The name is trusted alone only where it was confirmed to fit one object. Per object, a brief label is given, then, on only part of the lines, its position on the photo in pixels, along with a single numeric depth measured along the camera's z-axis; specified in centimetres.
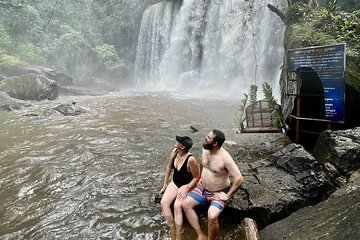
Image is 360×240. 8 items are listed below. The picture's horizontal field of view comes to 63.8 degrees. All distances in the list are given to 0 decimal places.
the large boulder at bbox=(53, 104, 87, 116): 1417
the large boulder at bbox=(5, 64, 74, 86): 2212
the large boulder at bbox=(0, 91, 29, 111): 1548
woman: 425
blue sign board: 581
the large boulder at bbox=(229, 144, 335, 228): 443
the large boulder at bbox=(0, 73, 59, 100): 1839
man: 401
